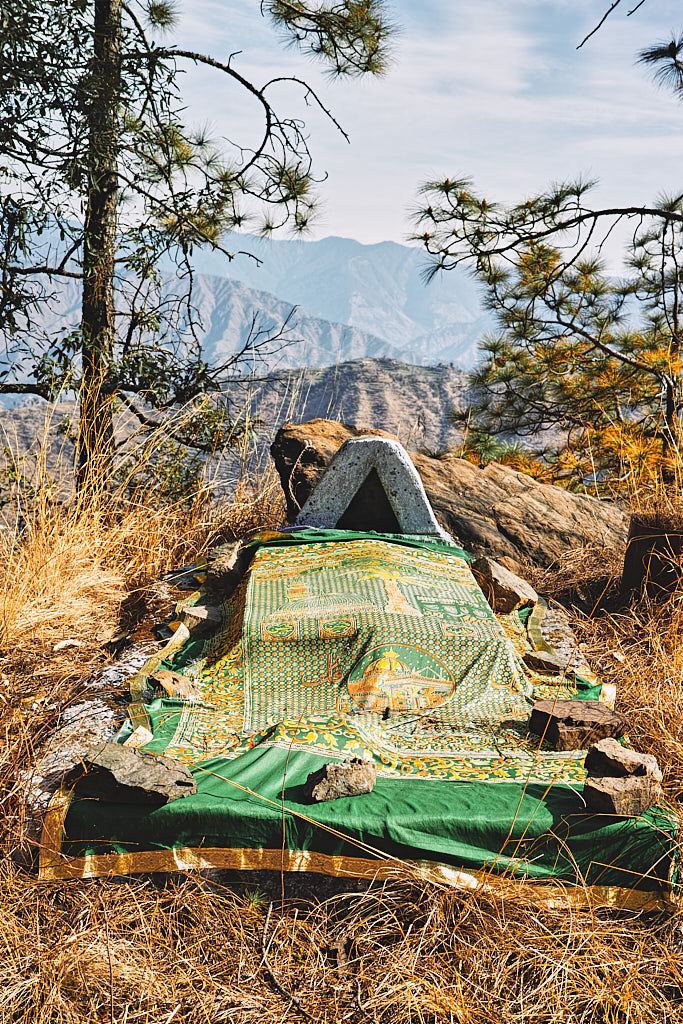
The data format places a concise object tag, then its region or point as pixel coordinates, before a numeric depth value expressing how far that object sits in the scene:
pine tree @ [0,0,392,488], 3.49
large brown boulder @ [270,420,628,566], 4.00
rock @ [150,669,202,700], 2.31
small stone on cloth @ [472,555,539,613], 3.10
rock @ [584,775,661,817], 1.75
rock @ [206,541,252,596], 3.16
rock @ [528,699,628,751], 2.08
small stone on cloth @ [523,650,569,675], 2.63
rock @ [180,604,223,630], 2.80
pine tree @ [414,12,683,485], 4.58
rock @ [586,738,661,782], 1.83
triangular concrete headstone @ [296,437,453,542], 3.43
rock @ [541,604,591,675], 2.79
